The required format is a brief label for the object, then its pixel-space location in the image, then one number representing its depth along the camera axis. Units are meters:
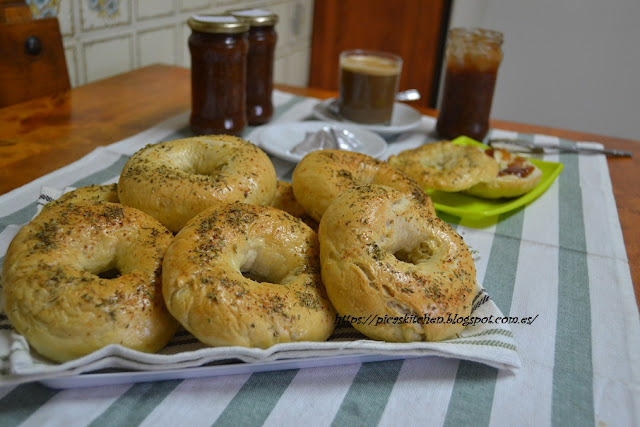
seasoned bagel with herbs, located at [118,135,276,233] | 0.60
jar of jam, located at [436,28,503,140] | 0.88
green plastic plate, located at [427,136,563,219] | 0.71
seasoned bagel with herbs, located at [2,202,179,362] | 0.47
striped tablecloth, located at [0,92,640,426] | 0.46
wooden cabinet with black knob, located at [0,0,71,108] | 0.81
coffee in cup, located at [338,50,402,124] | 0.91
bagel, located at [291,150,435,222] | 0.63
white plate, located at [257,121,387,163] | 0.81
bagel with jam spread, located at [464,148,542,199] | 0.74
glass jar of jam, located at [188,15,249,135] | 0.79
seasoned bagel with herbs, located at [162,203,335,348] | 0.49
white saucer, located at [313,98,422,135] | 0.91
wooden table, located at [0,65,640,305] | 0.74
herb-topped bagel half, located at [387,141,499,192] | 0.73
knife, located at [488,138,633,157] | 0.89
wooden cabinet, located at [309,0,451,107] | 1.45
